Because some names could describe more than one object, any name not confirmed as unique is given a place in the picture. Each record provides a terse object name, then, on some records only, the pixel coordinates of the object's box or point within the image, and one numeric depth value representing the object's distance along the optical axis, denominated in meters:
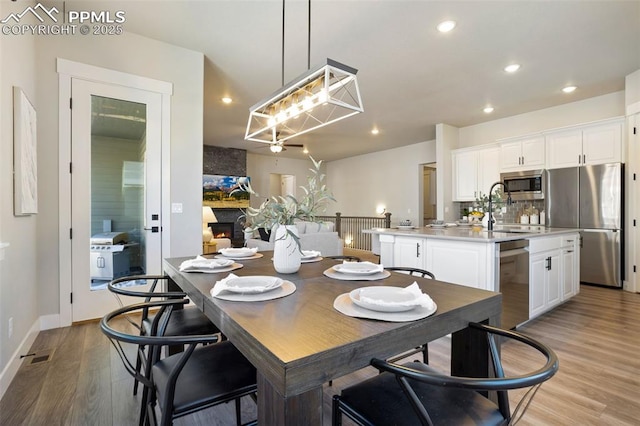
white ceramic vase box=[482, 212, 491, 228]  3.74
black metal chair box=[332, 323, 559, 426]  0.79
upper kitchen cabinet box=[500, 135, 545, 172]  5.22
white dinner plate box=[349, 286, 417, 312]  1.00
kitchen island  2.62
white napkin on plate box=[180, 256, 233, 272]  1.71
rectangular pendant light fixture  1.82
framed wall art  2.13
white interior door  2.95
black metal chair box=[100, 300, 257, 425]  1.02
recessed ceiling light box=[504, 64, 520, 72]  3.84
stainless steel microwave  5.22
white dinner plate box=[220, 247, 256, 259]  2.17
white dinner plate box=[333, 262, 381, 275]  1.61
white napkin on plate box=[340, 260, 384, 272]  1.66
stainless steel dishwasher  2.62
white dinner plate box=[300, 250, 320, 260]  2.12
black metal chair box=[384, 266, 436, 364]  1.72
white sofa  4.82
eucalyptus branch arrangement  1.56
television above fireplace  8.39
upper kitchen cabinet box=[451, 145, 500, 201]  5.90
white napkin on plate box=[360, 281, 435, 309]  1.00
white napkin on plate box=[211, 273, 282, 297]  1.21
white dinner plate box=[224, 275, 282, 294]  1.21
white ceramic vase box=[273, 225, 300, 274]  1.65
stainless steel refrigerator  4.39
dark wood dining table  0.75
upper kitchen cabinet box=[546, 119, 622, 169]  4.43
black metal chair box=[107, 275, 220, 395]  1.56
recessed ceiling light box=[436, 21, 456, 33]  2.98
